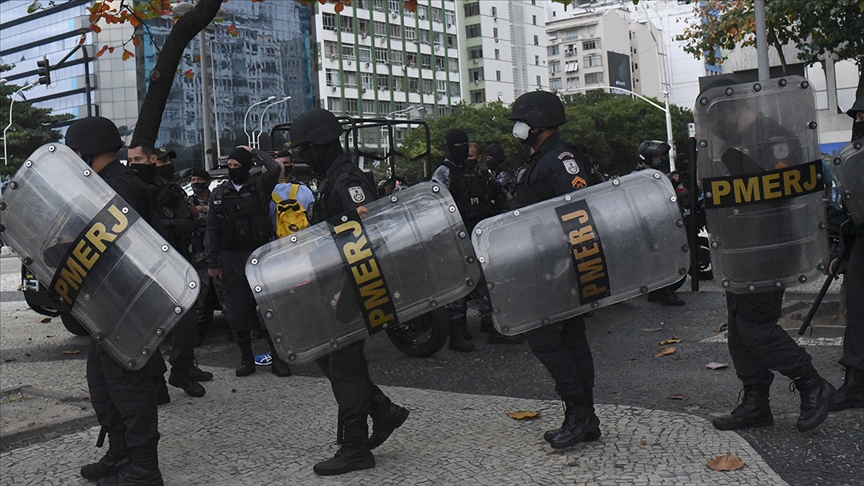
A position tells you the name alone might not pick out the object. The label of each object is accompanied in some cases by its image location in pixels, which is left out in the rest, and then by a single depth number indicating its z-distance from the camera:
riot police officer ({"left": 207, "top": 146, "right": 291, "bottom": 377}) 7.59
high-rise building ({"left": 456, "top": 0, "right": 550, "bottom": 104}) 95.69
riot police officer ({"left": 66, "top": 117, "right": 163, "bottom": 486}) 4.59
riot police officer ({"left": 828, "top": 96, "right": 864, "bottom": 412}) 5.29
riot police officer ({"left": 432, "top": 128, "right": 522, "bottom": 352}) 8.45
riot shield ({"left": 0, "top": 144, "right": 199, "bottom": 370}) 4.44
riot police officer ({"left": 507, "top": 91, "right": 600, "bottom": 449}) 4.87
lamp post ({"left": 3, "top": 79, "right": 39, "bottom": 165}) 49.34
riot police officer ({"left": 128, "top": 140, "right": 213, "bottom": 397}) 6.46
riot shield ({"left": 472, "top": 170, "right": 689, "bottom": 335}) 4.76
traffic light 25.31
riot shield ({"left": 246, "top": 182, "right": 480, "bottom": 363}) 4.64
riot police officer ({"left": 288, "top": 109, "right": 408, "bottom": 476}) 4.80
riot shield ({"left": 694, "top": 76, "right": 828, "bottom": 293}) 4.71
